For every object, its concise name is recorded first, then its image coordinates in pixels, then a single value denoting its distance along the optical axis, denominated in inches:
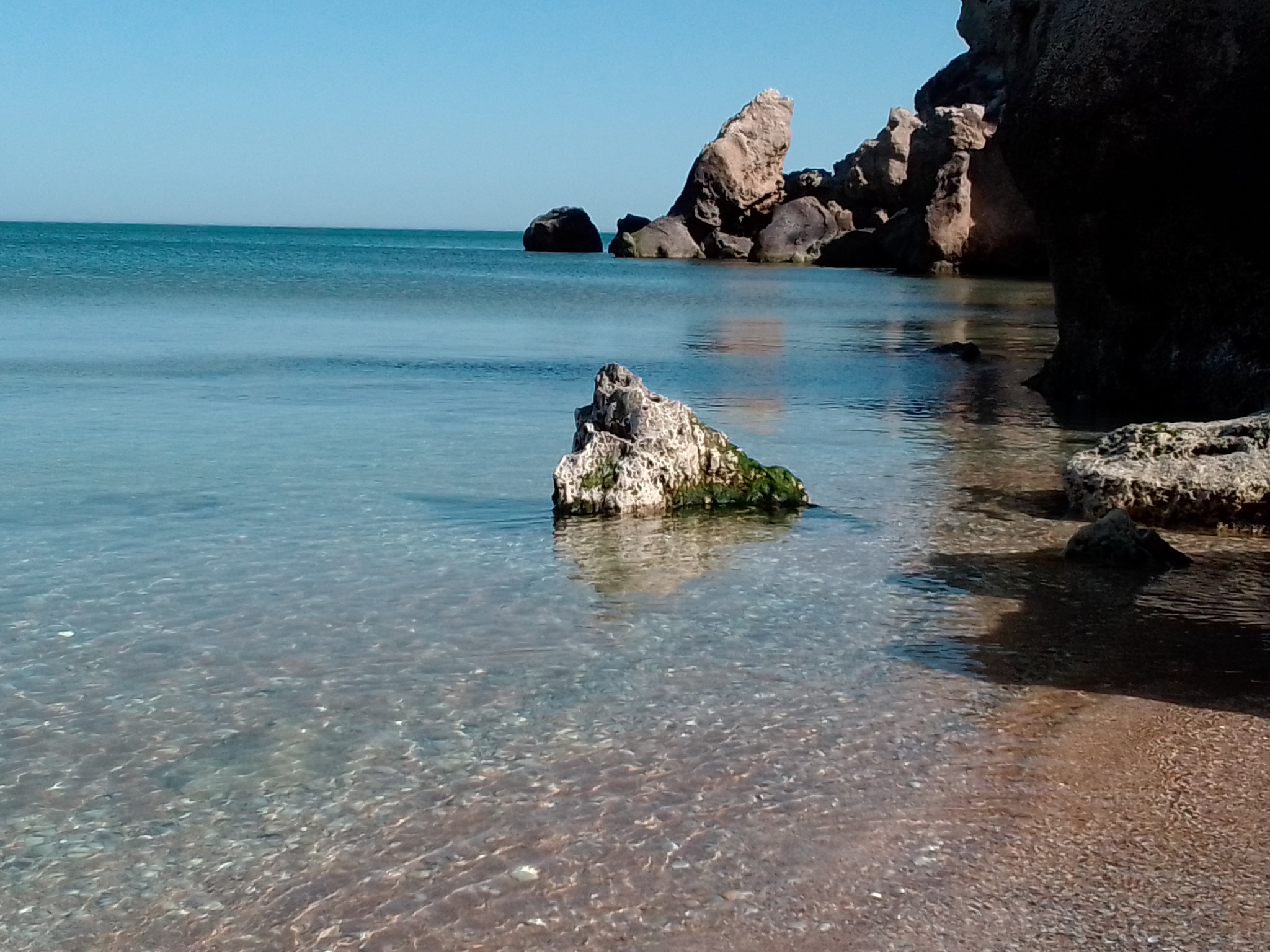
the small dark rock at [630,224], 3442.4
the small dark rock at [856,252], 2679.6
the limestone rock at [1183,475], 381.7
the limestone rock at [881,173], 2699.3
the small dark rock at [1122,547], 340.8
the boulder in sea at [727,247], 3043.8
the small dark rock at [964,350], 919.0
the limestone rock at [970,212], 2036.2
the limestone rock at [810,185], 3065.9
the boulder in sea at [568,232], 3703.2
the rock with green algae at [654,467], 397.1
